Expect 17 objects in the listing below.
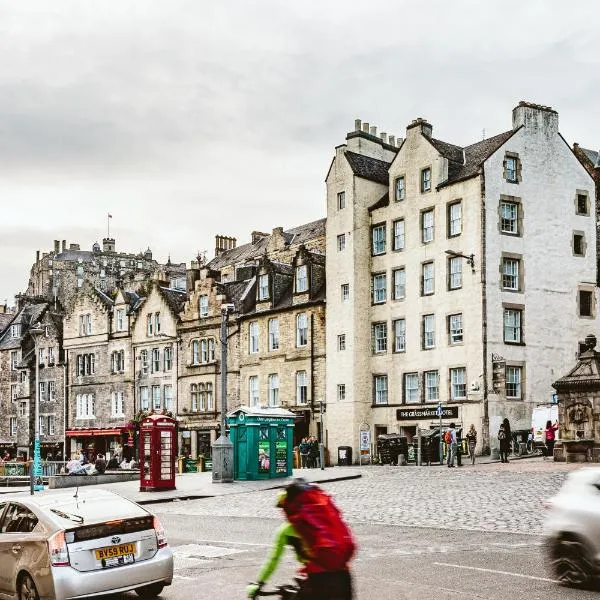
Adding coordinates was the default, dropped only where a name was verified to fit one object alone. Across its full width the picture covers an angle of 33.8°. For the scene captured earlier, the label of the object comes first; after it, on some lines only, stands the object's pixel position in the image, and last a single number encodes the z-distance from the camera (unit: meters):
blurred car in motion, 11.62
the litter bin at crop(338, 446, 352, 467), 49.25
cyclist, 7.19
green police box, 33.72
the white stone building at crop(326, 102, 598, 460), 46.84
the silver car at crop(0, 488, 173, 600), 11.00
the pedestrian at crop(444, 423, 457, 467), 38.52
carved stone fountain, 35.28
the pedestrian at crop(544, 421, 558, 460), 40.09
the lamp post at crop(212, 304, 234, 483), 32.81
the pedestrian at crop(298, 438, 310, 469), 44.94
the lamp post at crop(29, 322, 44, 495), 32.27
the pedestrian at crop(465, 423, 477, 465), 40.03
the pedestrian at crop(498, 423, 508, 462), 38.87
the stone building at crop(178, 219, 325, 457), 54.69
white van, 42.72
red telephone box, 30.98
